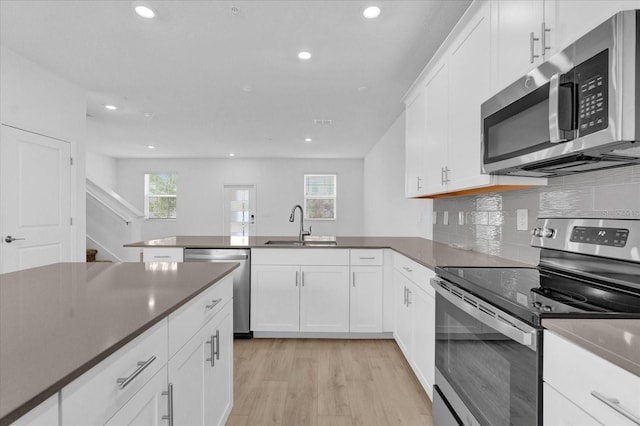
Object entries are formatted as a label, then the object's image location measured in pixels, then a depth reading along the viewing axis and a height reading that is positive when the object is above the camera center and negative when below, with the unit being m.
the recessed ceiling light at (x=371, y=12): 2.16 +1.35
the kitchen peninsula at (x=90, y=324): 0.60 -0.30
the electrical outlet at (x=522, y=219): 1.84 -0.04
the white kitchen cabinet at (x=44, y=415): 0.51 -0.34
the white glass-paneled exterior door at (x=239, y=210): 8.31 +0.04
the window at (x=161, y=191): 8.41 +0.52
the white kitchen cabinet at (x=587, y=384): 0.66 -0.39
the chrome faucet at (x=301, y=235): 3.44 -0.25
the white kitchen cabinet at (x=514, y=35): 1.33 +0.78
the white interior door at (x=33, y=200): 3.03 +0.11
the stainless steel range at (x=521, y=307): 0.97 -0.31
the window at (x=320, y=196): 8.36 +0.39
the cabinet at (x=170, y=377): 0.68 -0.48
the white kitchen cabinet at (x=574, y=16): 0.98 +0.66
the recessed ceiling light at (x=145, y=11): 2.18 +1.36
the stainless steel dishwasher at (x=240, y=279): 3.07 -0.64
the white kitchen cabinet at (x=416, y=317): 1.95 -0.74
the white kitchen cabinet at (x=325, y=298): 3.07 -0.81
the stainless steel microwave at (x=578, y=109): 0.90 +0.35
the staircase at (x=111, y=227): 5.74 -0.29
